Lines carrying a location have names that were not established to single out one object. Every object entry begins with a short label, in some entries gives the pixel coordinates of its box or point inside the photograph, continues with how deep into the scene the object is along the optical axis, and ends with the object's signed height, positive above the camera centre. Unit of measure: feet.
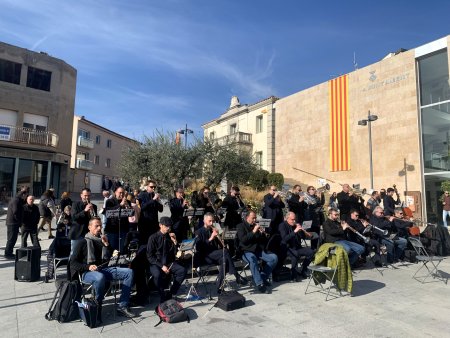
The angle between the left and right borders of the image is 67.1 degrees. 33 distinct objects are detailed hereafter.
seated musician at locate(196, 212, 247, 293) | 20.85 -3.01
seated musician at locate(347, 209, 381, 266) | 27.73 -2.58
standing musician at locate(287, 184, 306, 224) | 32.68 +0.00
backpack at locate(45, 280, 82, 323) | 15.53 -4.81
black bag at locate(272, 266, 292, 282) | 23.56 -4.91
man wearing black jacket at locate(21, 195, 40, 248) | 27.89 -1.90
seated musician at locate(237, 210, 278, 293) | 21.07 -3.04
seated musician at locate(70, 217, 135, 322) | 16.27 -3.39
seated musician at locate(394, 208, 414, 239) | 31.81 -1.82
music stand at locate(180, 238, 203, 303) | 19.49 -2.67
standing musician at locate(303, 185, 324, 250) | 32.53 -0.55
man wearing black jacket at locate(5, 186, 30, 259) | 27.68 -1.89
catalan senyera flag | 76.54 +18.32
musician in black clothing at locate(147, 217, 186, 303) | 17.94 -3.22
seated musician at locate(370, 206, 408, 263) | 29.94 -2.74
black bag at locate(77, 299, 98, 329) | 15.05 -5.01
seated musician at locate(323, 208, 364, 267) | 25.36 -2.34
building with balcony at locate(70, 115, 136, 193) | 128.57 +19.16
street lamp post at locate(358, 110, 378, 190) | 54.75 +14.15
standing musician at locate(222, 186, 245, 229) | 29.40 -0.64
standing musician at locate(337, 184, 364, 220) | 32.38 +0.39
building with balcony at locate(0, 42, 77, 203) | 75.66 +18.23
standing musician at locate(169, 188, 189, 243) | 26.63 -1.14
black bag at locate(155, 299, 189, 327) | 15.88 -5.25
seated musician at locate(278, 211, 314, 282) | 23.91 -2.87
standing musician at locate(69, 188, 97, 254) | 21.72 -1.21
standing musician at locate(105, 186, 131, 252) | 23.68 -1.65
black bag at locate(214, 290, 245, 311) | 17.58 -5.16
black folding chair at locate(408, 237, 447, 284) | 24.44 -5.03
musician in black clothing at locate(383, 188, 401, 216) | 34.09 +0.21
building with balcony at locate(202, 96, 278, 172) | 95.71 +22.62
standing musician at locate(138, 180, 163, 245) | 24.64 -1.18
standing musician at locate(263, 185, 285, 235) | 28.73 -0.28
